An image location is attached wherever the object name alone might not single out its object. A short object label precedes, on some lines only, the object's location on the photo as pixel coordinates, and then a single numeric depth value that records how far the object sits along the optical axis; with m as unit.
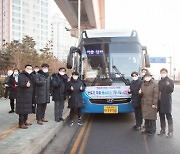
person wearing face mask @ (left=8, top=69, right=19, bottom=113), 10.66
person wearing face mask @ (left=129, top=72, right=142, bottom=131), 8.23
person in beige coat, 7.49
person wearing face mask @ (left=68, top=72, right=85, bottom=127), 8.94
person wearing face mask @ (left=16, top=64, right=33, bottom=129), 7.46
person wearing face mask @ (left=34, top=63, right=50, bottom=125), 8.29
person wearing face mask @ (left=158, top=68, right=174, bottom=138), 7.45
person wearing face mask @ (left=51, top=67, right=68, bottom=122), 8.73
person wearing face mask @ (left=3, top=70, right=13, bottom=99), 11.03
